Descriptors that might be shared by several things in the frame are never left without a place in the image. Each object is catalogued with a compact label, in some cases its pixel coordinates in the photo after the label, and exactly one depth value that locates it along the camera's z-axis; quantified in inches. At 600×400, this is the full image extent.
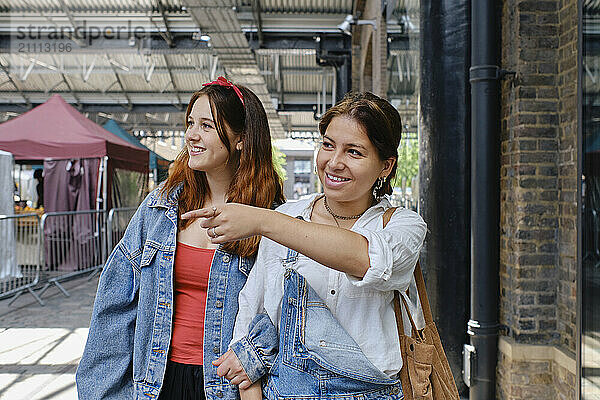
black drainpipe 163.8
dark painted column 171.6
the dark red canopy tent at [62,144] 462.0
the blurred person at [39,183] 649.5
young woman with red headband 78.7
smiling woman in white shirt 57.0
